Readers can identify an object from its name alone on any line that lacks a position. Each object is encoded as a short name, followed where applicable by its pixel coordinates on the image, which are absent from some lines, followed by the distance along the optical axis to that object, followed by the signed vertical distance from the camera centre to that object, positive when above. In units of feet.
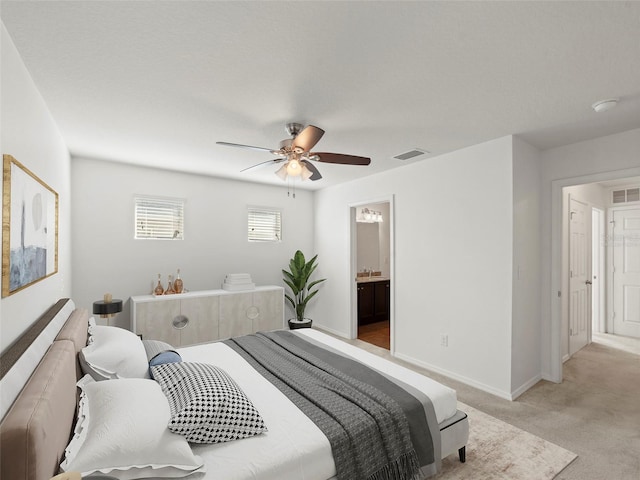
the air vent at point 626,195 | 15.38 +2.38
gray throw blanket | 5.04 -3.06
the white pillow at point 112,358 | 6.01 -2.32
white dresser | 12.69 -3.22
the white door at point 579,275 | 13.37 -1.43
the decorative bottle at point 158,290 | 13.64 -2.11
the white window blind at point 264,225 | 17.10 +0.96
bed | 3.31 -2.99
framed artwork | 4.85 +0.26
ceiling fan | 7.75 +2.31
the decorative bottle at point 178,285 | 14.07 -1.95
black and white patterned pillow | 4.64 -2.62
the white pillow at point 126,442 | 3.95 -2.67
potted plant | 16.93 -2.18
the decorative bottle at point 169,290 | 13.97 -2.16
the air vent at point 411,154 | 11.45 +3.30
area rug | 6.51 -4.78
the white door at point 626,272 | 15.70 -1.47
